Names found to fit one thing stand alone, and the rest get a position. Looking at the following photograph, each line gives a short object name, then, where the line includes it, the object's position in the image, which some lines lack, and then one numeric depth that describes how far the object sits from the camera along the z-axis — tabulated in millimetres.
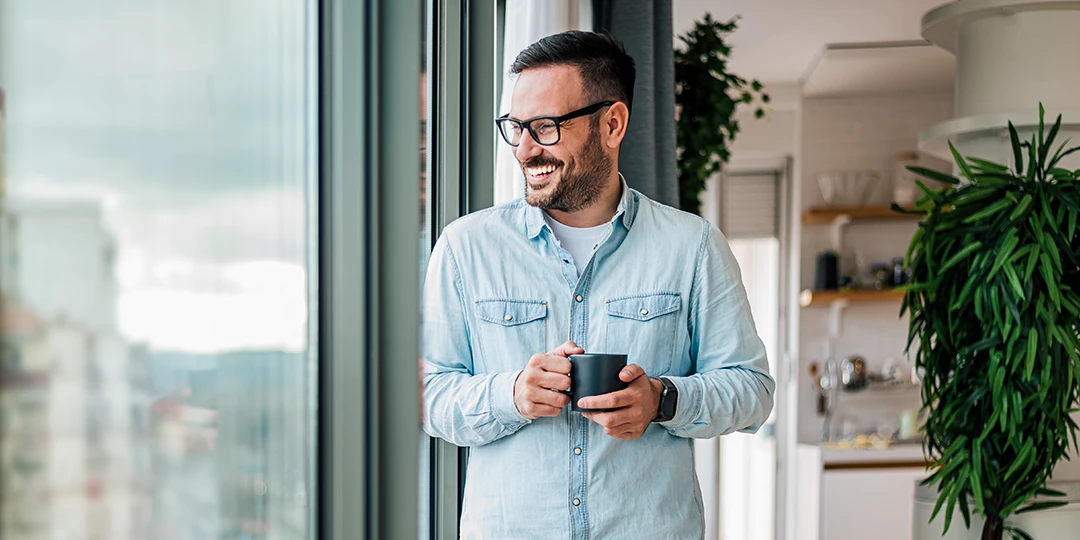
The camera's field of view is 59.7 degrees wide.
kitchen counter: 4914
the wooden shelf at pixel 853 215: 5344
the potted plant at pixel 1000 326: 2566
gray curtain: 2729
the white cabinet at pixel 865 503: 4840
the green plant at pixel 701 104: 3363
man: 1313
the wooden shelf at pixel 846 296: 5305
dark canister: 5410
